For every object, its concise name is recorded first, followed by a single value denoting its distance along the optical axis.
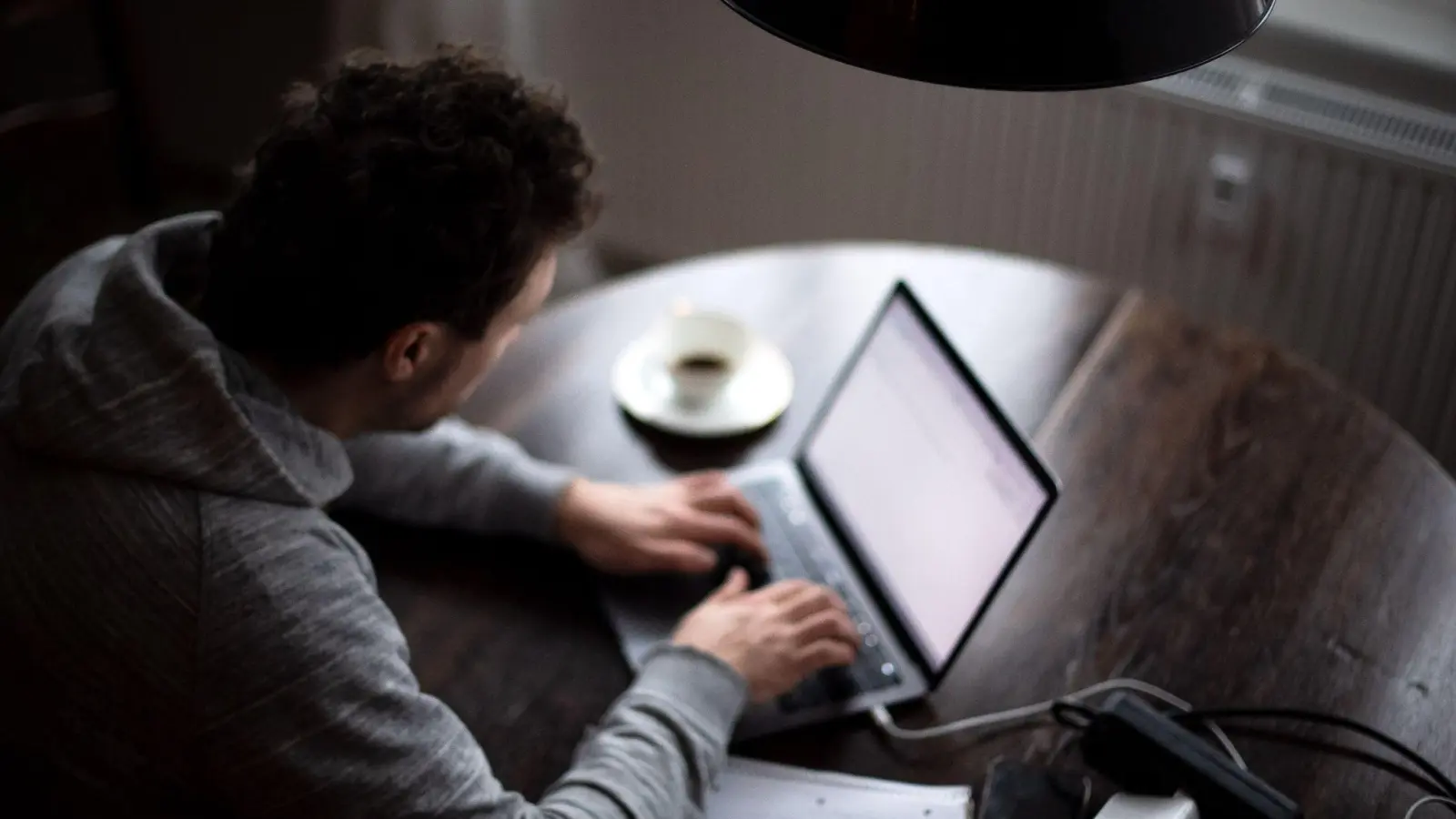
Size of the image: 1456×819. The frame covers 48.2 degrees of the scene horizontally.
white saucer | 1.49
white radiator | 1.98
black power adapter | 1.10
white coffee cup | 1.52
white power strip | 1.10
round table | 1.22
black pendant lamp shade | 0.75
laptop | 1.22
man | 1.03
